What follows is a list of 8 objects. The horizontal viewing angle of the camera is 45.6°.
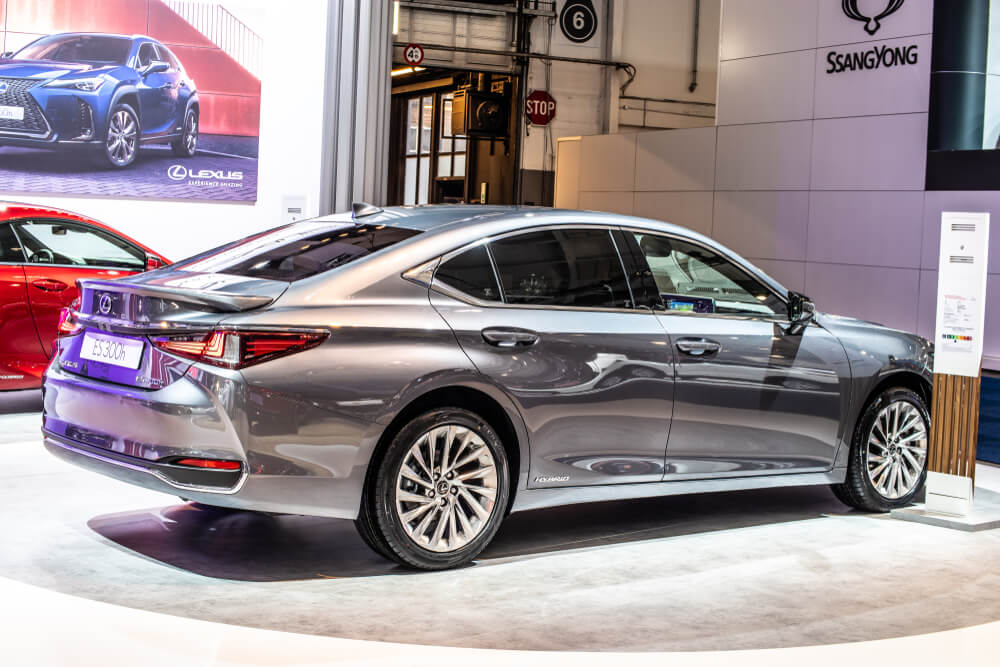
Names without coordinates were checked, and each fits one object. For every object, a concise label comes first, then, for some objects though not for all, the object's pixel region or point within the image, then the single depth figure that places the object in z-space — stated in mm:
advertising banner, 8867
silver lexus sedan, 4094
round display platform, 3957
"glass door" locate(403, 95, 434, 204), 25938
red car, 7395
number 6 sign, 20125
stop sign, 20062
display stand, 6004
